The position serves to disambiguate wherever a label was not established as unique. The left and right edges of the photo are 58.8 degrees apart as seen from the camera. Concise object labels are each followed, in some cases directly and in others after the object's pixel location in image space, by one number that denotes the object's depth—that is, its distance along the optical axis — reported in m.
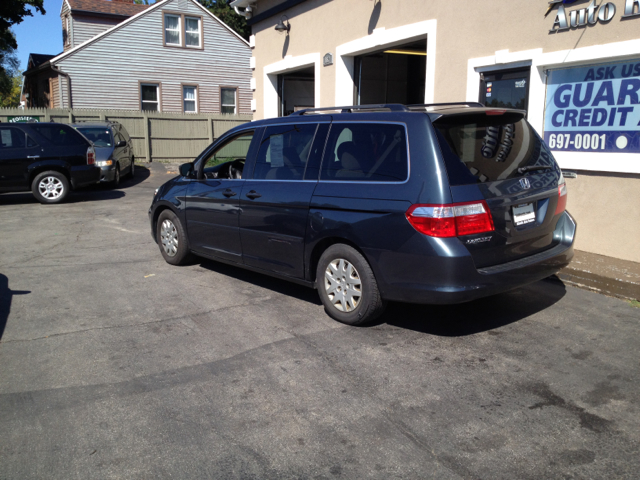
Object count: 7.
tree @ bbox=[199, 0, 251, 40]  45.91
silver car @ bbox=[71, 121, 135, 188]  15.38
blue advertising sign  6.73
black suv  12.63
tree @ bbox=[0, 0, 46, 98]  28.23
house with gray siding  26.45
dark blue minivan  4.36
